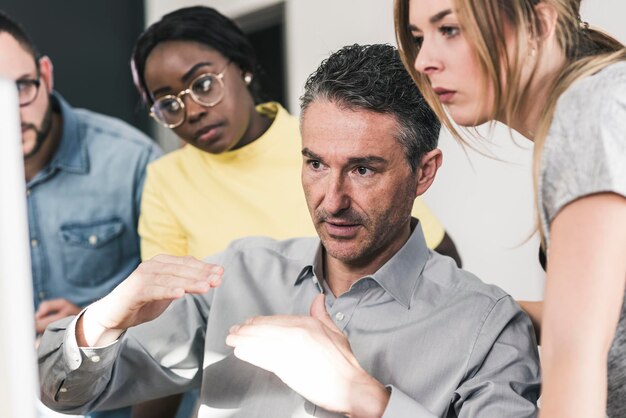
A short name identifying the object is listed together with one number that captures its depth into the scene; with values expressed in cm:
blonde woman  62
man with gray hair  82
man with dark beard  130
